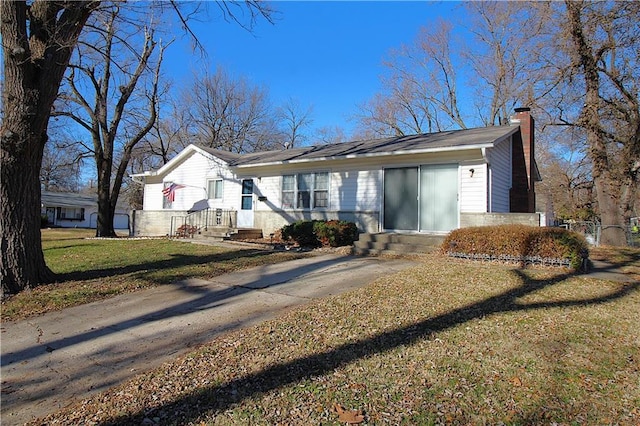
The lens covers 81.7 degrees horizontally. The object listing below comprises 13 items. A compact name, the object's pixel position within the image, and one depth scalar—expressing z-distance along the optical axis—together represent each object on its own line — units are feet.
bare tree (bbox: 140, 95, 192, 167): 108.78
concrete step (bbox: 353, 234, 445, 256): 32.71
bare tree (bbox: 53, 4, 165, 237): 64.23
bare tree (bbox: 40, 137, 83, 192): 72.02
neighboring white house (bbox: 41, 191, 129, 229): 124.26
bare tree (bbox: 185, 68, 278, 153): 114.32
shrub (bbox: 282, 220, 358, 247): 38.47
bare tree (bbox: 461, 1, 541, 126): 86.99
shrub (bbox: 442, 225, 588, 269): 24.67
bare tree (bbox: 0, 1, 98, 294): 21.31
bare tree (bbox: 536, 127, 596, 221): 99.84
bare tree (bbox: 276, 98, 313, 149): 130.41
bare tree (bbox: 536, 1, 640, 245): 47.29
